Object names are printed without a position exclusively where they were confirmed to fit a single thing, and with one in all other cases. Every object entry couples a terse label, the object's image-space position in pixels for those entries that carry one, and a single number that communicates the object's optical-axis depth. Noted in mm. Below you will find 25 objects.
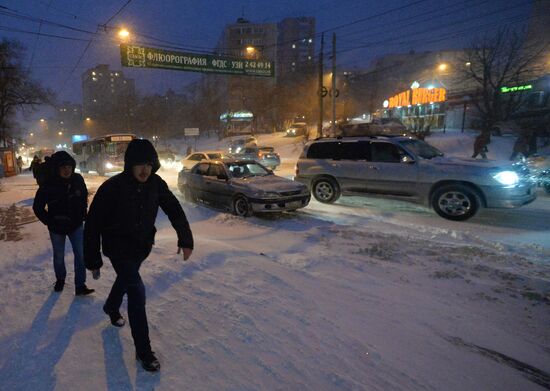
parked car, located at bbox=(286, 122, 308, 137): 49141
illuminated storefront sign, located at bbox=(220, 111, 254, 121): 66312
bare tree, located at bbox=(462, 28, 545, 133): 31172
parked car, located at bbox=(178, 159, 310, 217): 8602
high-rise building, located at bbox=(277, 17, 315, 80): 112500
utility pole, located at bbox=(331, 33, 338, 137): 22947
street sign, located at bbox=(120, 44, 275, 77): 17547
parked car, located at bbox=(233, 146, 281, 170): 22375
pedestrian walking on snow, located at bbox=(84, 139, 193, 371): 2805
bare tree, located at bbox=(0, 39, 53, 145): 28922
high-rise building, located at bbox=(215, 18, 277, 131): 69938
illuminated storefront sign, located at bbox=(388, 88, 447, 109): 38812
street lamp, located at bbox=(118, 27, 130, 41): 16562
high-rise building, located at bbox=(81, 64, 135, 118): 90312
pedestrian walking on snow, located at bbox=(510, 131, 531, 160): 17516
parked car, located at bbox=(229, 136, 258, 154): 36062
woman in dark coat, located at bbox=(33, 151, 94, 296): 3939
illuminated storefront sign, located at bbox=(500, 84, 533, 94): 31375
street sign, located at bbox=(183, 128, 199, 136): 41775
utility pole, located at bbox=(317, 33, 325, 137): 22750
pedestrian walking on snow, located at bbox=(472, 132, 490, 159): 18391
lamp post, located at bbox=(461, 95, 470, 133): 33344
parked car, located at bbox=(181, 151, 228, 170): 18828
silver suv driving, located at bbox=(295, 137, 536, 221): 8016
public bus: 23719
